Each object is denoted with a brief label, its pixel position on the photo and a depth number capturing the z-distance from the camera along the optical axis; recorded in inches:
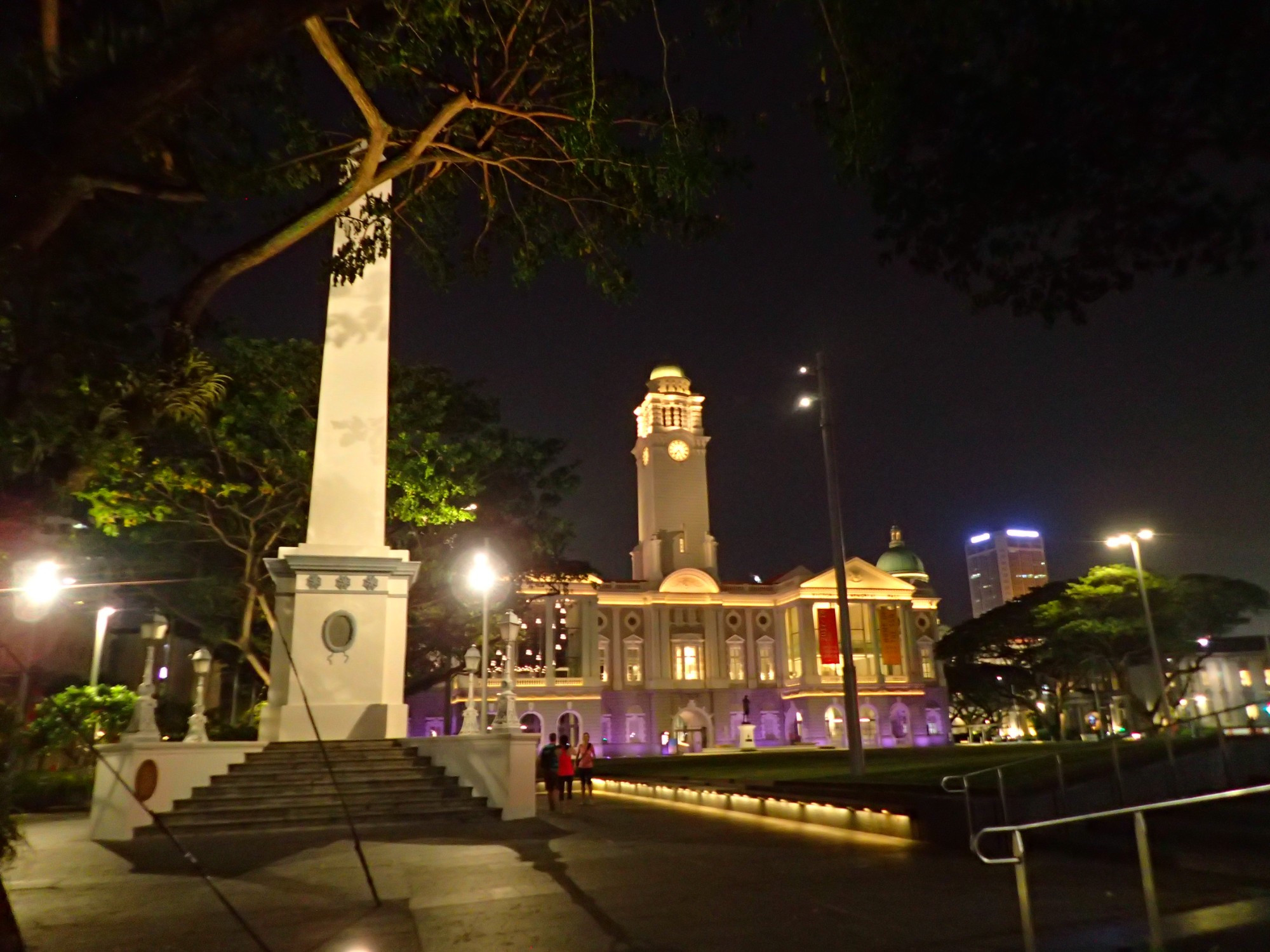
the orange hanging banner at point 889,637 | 2645.2
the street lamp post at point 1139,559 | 1267.2
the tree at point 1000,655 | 2369.6
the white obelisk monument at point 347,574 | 725.9
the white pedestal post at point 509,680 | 664.1
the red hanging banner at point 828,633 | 2529.5
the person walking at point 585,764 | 839.7
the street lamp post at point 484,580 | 720.3
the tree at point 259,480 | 826.8
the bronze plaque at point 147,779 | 579.2
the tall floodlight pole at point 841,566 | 747.4
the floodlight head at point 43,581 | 674.2
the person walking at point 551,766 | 719.1
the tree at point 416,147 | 389.4
